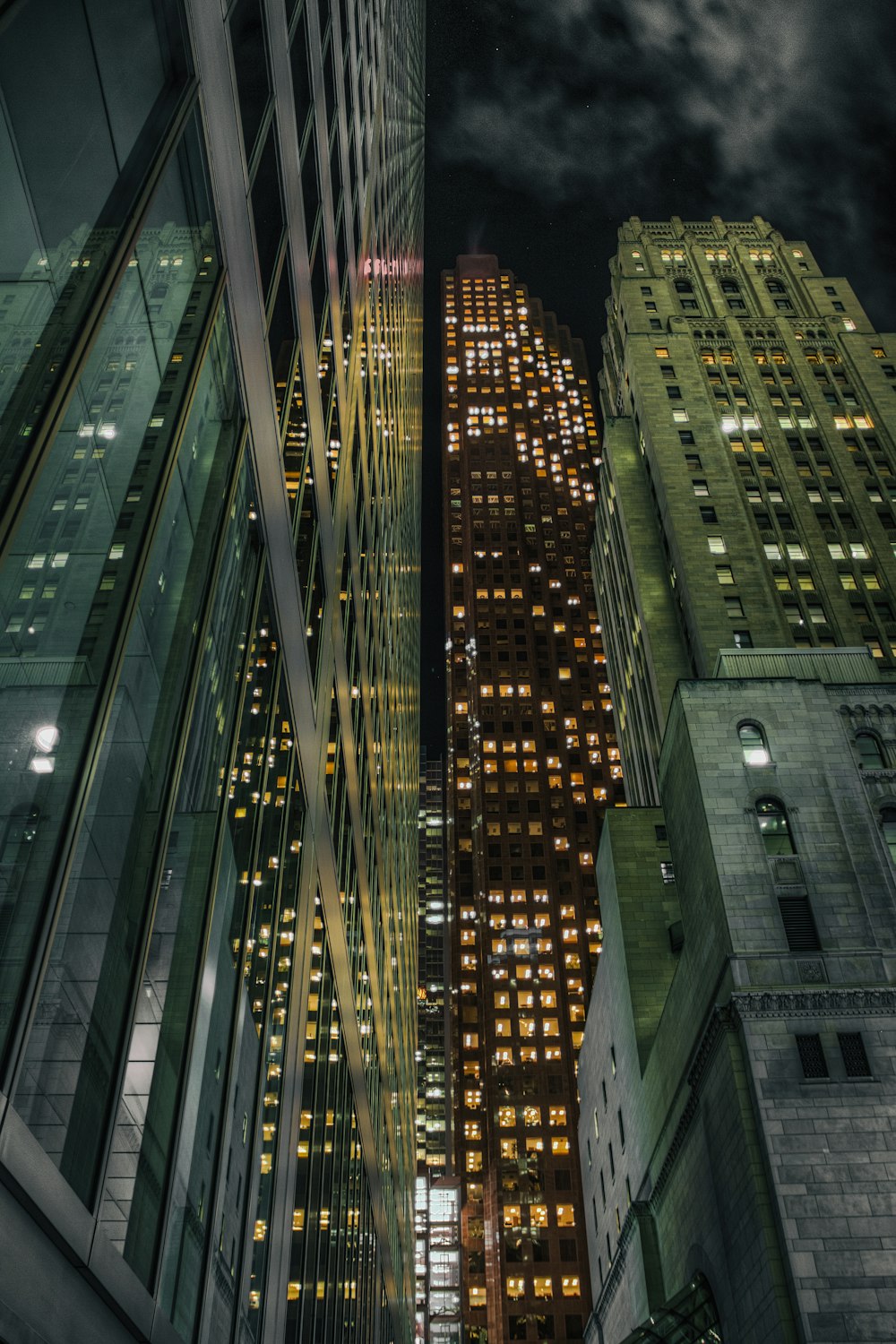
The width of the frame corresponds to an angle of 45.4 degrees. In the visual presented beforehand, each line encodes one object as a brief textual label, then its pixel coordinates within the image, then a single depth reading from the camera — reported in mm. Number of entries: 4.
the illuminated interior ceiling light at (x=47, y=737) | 8531
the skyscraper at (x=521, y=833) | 111375
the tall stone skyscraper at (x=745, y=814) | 35219
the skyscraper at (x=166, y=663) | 8289
